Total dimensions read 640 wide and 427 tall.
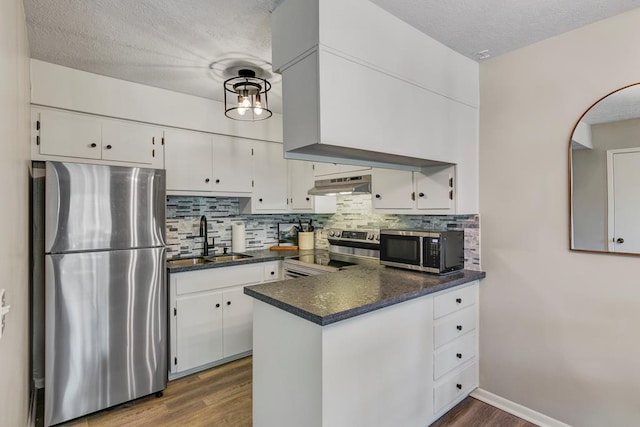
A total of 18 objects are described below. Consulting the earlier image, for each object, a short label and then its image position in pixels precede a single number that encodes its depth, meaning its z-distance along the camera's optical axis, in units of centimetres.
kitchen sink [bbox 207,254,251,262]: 328
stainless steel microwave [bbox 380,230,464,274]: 225
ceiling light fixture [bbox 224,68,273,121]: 241
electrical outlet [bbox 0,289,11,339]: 96
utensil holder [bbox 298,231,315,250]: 382
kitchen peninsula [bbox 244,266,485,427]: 153
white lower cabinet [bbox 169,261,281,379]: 267
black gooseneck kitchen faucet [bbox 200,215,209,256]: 332
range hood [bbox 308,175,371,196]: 289
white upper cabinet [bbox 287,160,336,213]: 358
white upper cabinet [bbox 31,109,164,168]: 233
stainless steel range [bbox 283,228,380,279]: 293
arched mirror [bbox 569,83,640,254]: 177
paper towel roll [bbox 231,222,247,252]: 351
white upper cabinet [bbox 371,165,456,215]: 236
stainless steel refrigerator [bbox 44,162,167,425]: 206
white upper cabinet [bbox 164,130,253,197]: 291
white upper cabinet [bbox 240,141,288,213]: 344
